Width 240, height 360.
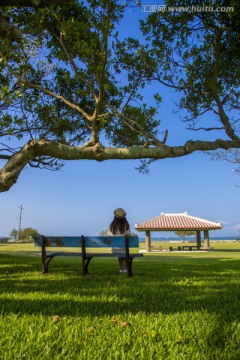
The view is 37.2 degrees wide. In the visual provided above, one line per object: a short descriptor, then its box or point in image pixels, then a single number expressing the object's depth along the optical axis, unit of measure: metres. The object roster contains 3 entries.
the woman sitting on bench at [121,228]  9.62
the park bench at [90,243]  8.58
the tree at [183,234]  83.34
